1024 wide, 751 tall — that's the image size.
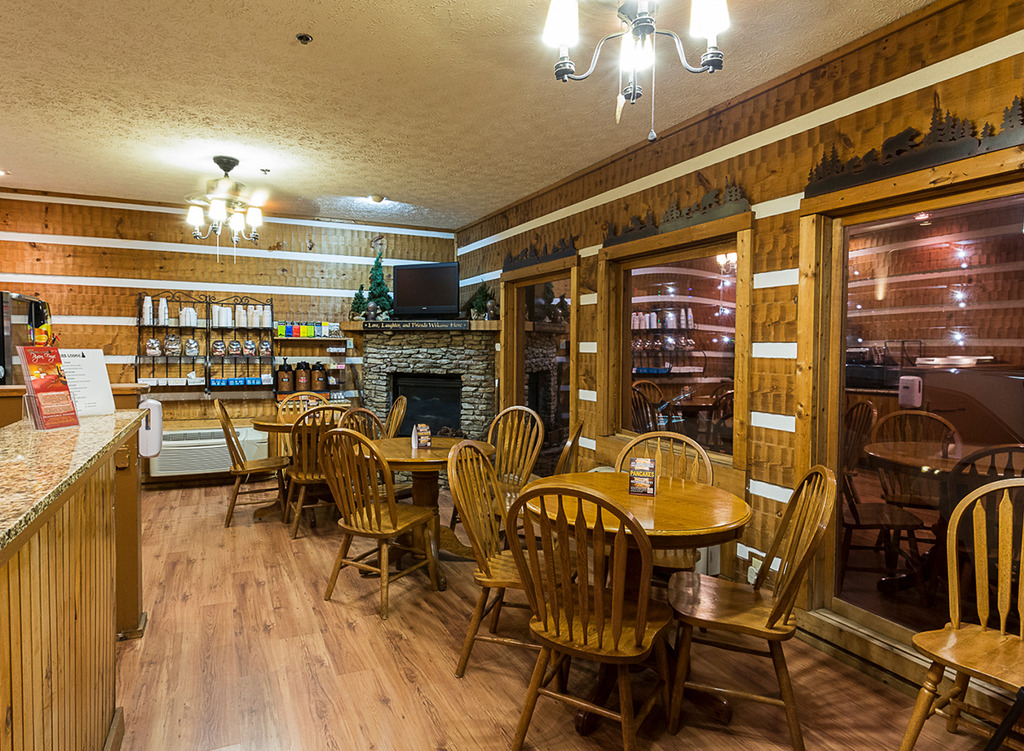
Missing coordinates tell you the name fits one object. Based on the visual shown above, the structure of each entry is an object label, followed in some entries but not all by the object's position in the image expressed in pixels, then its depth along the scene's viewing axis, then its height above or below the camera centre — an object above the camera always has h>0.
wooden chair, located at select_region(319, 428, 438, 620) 3.15 -0.79
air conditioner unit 5.62 -0.93
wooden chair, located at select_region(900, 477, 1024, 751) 1.75 -0.89
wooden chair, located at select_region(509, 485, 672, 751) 1.81 -0.81
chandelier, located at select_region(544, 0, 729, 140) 1.71 +0.99
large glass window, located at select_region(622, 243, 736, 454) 3.62 +0.09
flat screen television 6.29 +0.71
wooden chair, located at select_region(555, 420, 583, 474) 3.56 -0.59
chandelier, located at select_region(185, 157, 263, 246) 4.73 +1.25
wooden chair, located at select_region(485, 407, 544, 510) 4.02 -0.65
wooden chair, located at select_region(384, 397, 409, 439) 5.17 -0.51
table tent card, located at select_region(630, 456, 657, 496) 2.54 -0.51
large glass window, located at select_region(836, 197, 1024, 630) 2.33 -0.12
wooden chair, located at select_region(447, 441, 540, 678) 2.41 -0.73
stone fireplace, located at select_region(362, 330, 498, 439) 6.07 -0.13
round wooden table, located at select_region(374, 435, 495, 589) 3.52 -0.62
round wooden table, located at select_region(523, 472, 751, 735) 2.07 -0.60
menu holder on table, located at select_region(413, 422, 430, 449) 3.85 -0.52
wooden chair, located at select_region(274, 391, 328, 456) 5.55 -0.46
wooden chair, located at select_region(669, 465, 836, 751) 2.01 -0.91
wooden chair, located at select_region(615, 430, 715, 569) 2.77 -0.59
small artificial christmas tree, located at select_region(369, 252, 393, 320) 6.46 +0.68
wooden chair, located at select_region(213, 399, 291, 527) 4.59 -0.86
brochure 1.84 -0.11
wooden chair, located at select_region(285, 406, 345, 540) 4.36 -0.69
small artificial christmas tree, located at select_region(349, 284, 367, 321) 6.48 +0.54
